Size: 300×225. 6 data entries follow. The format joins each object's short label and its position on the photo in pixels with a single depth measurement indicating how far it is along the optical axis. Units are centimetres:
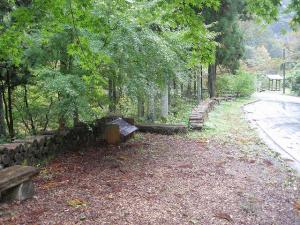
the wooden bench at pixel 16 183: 489
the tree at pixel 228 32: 1984
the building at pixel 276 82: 4903
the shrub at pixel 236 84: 2834
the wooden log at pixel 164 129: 1092
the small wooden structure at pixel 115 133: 909
